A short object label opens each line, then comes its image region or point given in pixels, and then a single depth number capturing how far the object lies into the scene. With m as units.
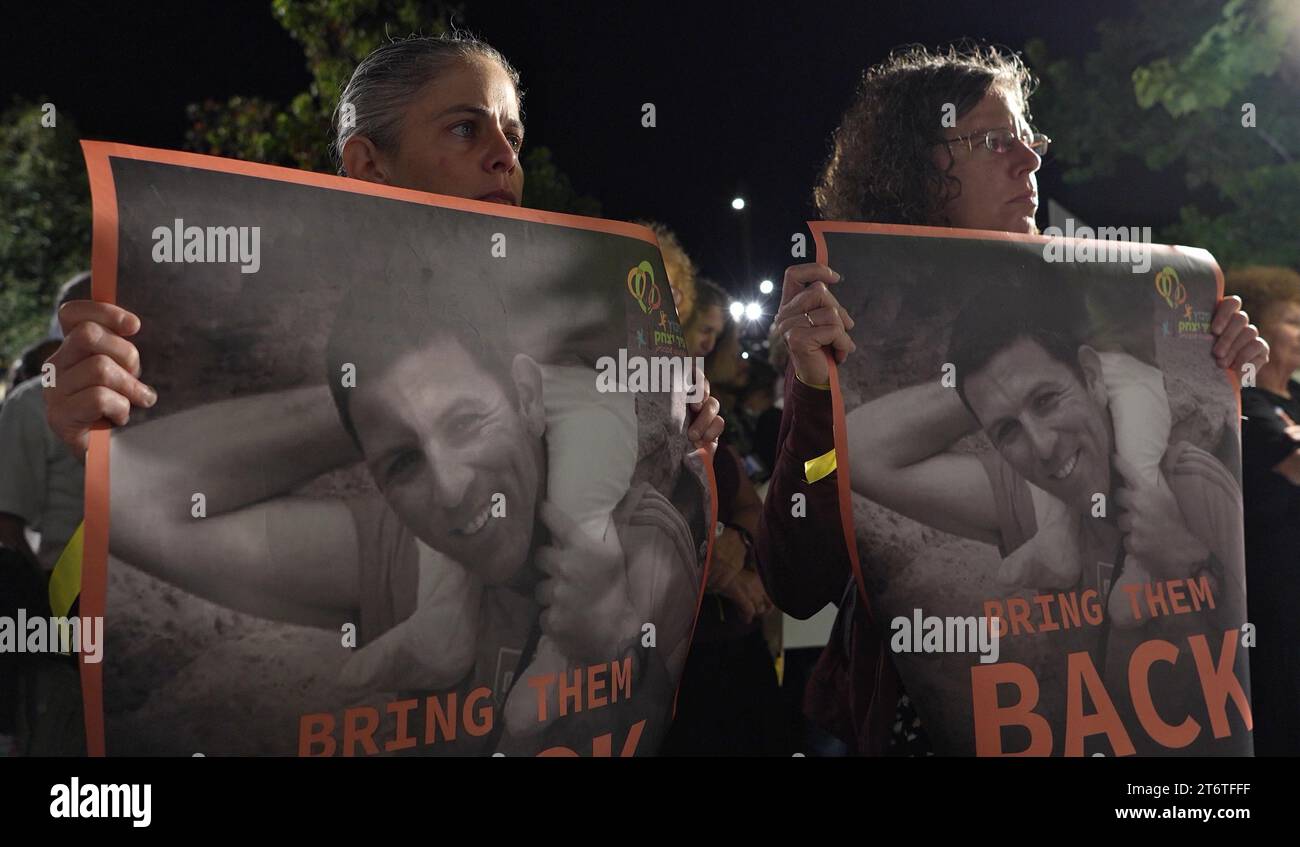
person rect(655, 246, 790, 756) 3.05
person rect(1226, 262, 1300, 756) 2.58
